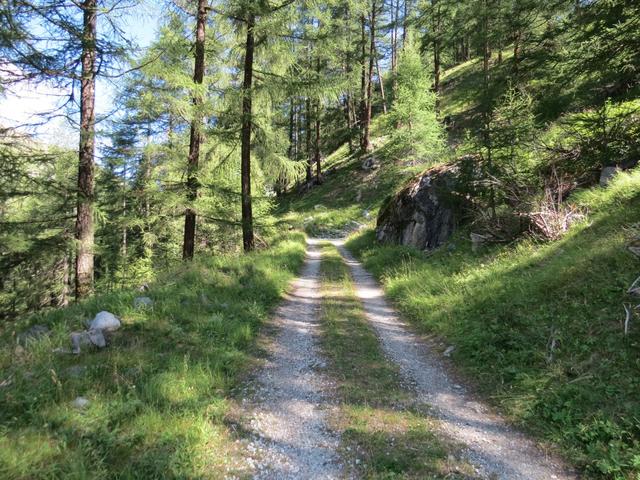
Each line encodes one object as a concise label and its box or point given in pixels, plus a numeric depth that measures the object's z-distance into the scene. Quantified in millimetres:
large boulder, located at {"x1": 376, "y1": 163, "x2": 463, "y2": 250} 13180
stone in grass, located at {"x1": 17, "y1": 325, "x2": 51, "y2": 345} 5210
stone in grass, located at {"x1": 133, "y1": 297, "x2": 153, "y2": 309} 6482
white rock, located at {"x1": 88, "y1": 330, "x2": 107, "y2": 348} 5109
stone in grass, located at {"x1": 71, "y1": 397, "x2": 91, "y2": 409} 3688
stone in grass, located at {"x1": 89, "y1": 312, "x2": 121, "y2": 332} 5496
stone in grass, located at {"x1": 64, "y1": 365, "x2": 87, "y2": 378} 4254
